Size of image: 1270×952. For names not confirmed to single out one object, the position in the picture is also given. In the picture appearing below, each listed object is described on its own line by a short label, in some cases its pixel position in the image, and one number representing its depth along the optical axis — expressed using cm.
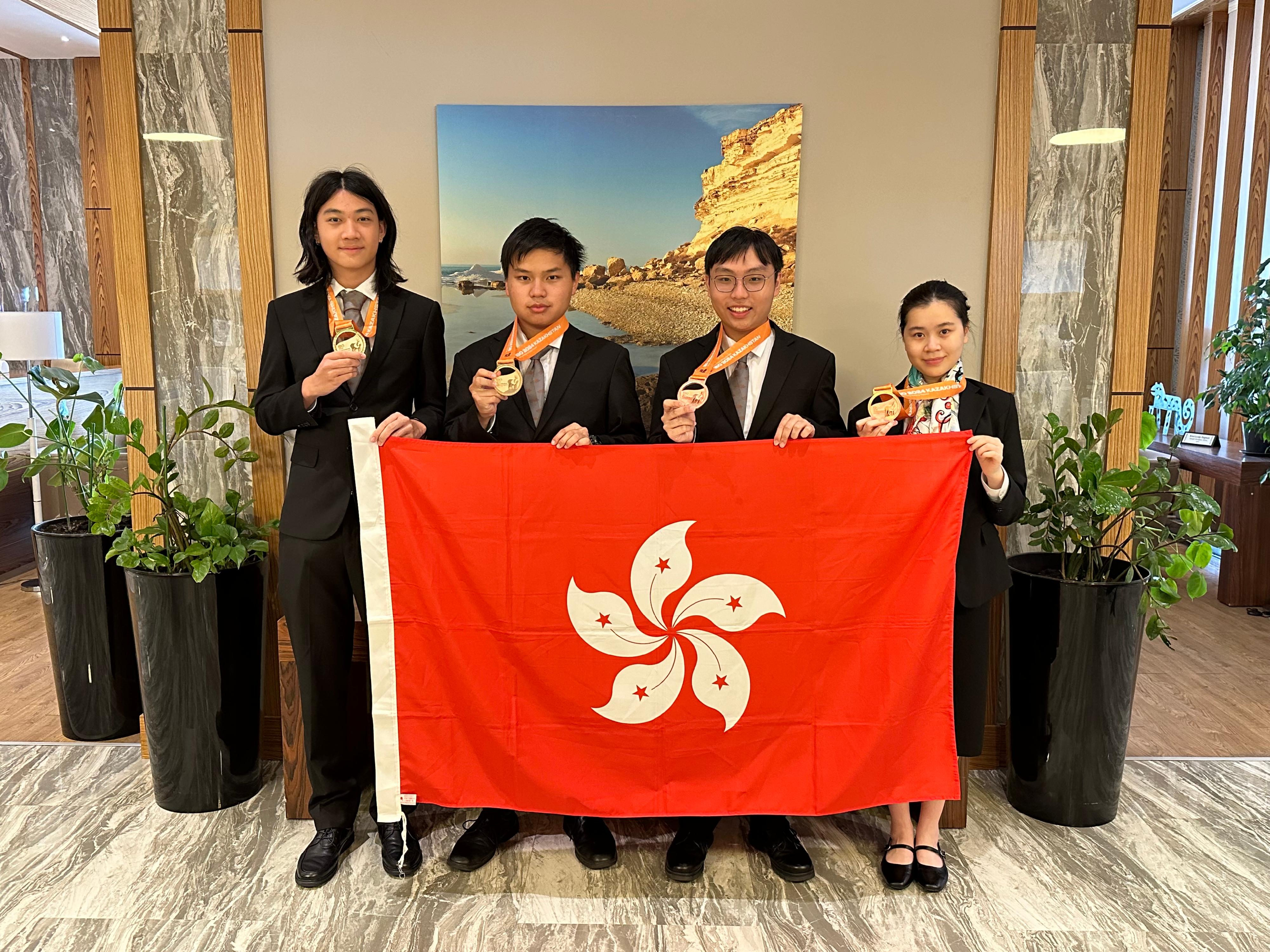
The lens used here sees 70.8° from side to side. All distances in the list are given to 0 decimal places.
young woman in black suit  220
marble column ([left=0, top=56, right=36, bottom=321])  611
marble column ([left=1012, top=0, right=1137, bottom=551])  267
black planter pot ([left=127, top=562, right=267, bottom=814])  251
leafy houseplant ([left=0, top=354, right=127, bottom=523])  283
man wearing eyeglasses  221
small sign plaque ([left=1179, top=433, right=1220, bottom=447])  506
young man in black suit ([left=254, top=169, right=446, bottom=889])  220
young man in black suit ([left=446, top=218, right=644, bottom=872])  218
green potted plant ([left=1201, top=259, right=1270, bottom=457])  430
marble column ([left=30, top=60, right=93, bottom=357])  614
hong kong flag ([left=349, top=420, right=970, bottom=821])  213
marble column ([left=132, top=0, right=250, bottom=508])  269
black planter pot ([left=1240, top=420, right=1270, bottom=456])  454
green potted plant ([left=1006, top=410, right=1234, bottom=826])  245
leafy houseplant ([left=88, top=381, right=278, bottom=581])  251
